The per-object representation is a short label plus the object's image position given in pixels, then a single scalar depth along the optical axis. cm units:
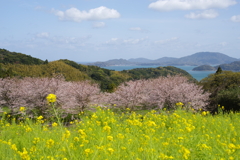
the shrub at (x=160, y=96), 1942
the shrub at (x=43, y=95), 1917
